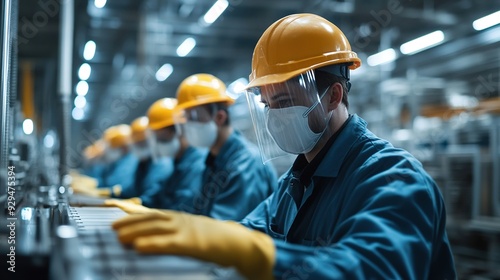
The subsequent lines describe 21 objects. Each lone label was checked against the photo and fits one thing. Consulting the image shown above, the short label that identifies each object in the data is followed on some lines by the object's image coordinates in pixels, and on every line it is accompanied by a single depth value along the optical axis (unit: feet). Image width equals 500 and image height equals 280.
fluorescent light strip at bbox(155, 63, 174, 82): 37.58
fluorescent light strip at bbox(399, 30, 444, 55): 26.18
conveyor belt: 2.79
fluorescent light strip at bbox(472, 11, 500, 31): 22.13
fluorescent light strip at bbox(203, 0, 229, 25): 21.72
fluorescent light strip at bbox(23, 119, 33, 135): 16.30
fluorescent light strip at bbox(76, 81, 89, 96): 40.18
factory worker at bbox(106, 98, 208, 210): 12.66
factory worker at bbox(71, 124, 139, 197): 24.56
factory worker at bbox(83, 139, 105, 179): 36.38
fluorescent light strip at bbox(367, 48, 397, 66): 27.61
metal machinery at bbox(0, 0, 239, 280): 2.86
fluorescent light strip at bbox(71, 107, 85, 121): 56.77
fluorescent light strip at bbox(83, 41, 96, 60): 27.89
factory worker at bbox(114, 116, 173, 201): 16.78
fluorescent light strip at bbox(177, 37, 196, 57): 30.22
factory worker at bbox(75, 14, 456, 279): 3.30
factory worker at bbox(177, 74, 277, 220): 9.00
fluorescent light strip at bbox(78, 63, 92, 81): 32.19
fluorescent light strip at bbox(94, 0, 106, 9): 18.45
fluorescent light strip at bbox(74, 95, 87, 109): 46.60
